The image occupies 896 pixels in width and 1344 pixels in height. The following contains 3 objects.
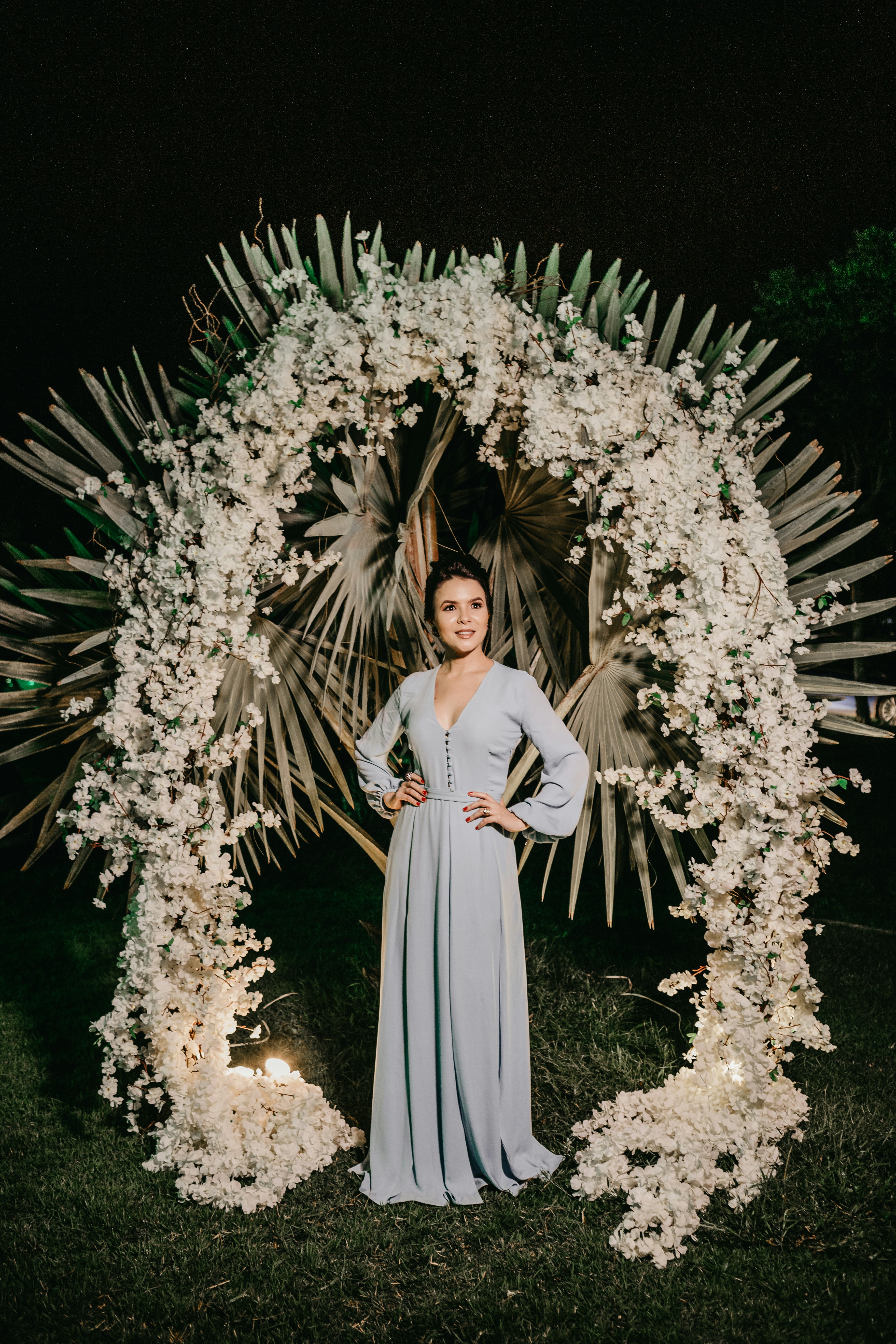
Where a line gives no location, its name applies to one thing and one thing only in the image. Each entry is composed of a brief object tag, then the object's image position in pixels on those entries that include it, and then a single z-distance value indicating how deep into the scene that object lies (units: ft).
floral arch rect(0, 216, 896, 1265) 10.39
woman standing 10.14
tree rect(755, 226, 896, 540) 36.55
